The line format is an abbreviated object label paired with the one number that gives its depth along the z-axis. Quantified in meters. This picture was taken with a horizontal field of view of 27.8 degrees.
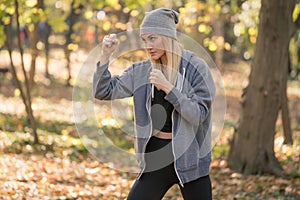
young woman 3.64
